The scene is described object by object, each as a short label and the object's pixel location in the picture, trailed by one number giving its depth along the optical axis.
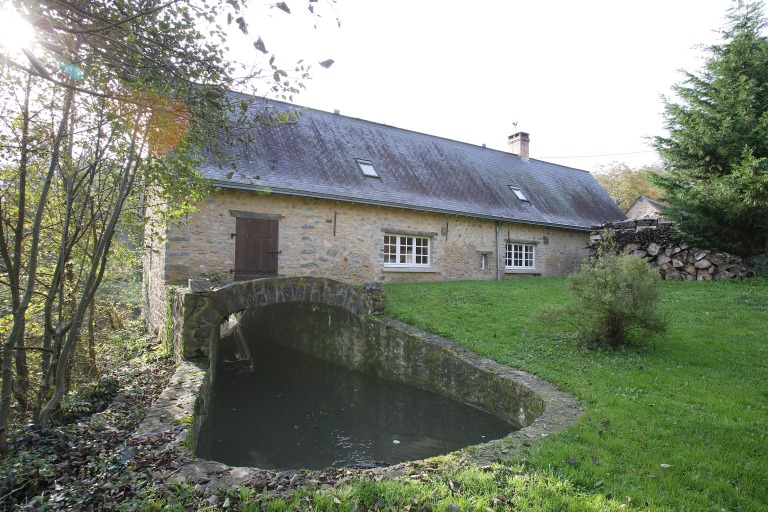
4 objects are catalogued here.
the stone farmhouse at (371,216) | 10.25
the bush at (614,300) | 6.70
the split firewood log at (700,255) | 13.17
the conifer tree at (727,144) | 12.24
